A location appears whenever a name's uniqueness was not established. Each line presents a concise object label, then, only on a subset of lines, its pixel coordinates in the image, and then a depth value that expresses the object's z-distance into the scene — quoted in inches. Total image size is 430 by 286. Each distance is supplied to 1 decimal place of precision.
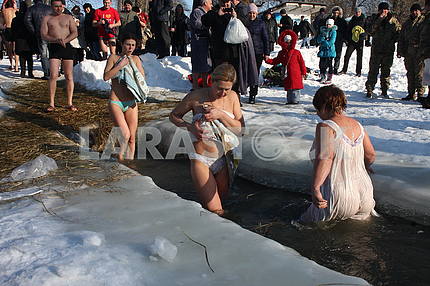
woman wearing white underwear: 150.9
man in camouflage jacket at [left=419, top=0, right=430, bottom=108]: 285.9
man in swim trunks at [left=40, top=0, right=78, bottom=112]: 253.6
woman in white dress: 128.0
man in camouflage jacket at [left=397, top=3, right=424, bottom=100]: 310.5
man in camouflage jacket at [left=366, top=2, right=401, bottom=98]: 334.3
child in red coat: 313.7
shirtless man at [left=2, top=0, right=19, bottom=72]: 454.3
